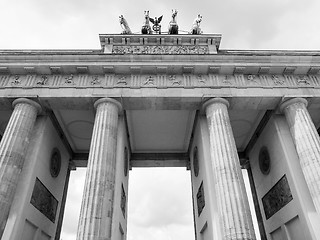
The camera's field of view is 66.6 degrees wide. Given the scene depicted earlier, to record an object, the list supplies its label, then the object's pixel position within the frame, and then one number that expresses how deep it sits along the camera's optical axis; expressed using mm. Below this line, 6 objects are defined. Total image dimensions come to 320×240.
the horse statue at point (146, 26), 18844
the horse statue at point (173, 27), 18484
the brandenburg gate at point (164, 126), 11219
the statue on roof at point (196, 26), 18442
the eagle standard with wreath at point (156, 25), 21059
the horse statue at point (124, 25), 18191
